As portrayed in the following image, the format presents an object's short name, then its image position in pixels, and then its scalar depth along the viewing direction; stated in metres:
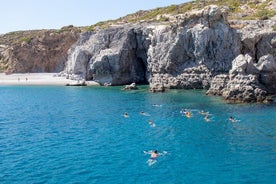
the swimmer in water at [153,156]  25.64
